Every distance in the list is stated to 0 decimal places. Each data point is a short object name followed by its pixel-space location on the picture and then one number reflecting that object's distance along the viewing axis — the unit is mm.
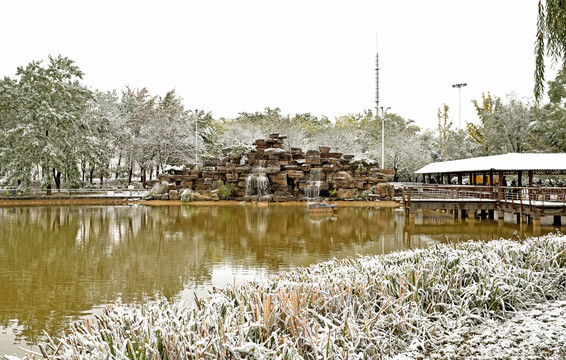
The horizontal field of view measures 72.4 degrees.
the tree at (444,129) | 44456
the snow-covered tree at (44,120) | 25344
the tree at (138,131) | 35312
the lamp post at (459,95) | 45206
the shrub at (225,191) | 26634
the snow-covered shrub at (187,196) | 25666
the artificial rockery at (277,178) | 26516
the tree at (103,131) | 28703
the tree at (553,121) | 25250
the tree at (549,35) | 5309
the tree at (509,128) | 31156
